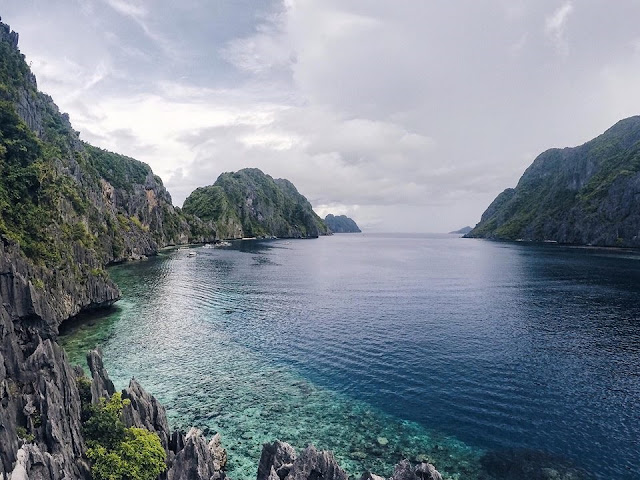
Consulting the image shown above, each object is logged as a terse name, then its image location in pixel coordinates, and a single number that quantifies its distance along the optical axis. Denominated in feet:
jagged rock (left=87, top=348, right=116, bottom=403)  110.52
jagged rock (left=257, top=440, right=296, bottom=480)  90.83
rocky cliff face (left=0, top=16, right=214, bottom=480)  89.86
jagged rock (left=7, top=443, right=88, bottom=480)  78.56
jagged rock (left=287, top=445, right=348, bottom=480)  86.53
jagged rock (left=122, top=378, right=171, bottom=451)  104.52
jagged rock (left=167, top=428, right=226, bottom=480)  90.53
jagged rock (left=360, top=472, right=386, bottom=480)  84.58
